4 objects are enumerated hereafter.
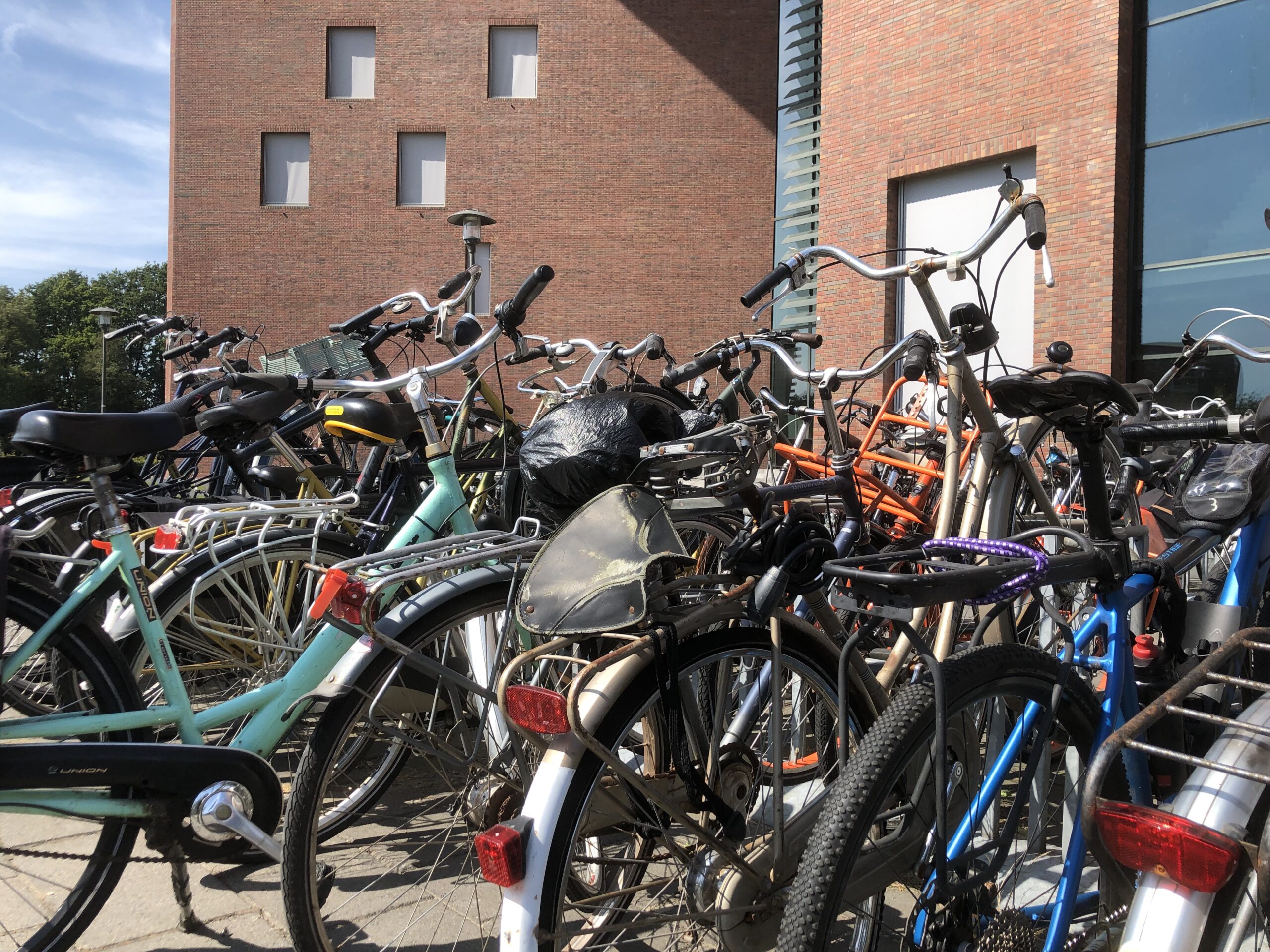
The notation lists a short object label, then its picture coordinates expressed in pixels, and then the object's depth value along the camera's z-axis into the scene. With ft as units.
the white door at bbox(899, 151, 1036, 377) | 37.22
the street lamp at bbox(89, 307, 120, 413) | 48.24
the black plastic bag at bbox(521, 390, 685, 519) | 7.50
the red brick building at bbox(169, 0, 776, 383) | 77.41
